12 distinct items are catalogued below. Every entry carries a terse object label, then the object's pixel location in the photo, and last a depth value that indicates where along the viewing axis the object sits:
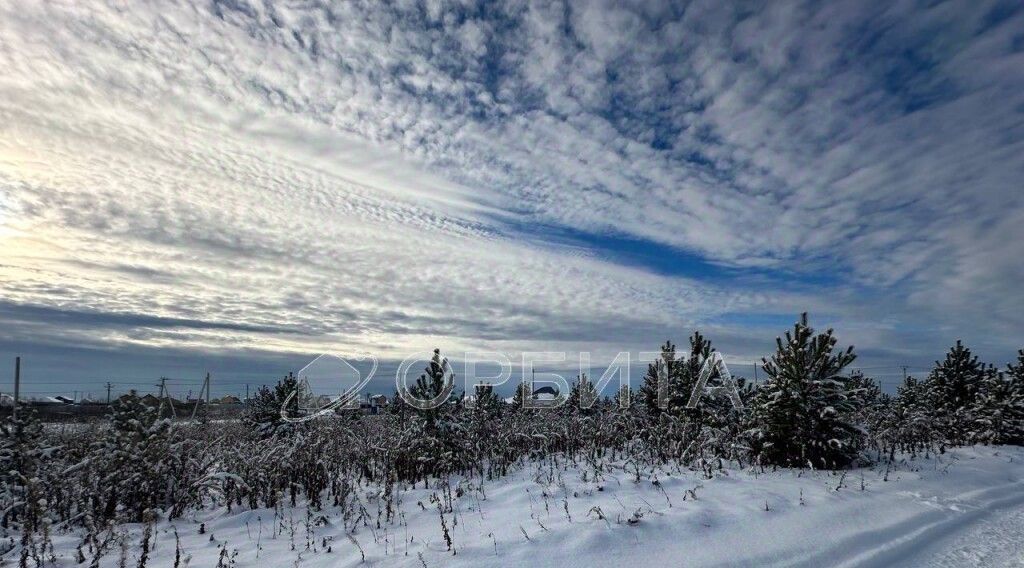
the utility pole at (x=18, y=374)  11.53
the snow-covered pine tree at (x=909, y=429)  13.80
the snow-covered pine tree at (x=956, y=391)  18.09
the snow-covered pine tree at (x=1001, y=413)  17.06
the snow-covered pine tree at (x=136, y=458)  9.82
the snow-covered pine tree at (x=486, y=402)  20.21
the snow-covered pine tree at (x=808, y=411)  10.79
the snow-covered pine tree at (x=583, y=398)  24.80
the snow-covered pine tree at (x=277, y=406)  18.08
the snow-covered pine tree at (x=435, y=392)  13.28
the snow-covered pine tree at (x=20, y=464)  8.48
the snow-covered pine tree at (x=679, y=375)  15.58
